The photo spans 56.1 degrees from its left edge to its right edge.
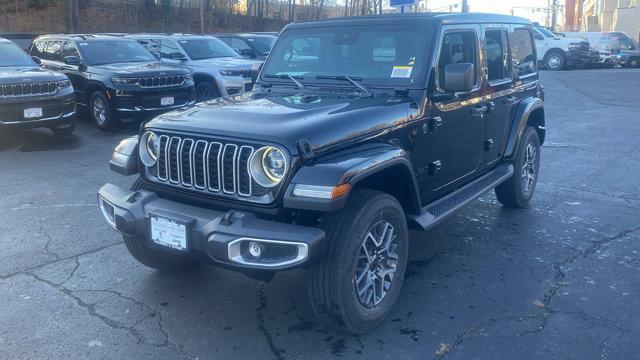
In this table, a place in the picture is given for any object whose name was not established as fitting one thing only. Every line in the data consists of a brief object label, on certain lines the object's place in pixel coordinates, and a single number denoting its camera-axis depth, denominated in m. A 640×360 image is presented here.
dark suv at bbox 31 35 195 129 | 10.89
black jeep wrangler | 3.40
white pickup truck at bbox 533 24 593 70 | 28.09
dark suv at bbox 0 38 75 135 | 9.45
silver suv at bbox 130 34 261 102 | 12.69
